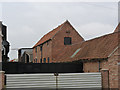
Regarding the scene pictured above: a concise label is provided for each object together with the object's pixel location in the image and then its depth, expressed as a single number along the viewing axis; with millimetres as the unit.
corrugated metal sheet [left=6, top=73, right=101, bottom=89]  12859
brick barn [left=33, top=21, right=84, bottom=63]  32875
